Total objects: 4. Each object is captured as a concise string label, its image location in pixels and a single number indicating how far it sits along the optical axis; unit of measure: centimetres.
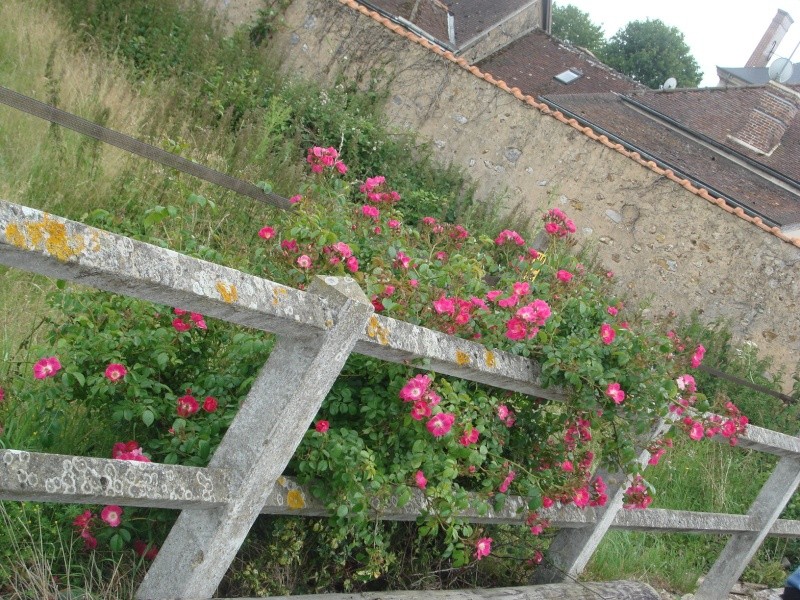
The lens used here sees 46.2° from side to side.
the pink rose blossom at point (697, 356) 376
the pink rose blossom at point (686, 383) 358
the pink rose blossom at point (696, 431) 366
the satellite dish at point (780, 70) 2498
